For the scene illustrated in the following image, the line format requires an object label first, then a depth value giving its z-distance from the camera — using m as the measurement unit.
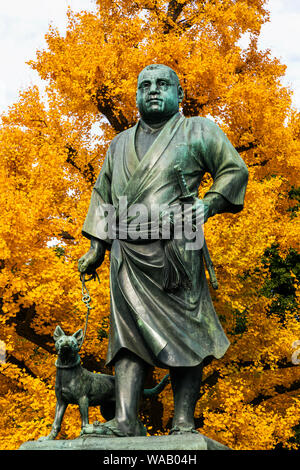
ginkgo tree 11.88
